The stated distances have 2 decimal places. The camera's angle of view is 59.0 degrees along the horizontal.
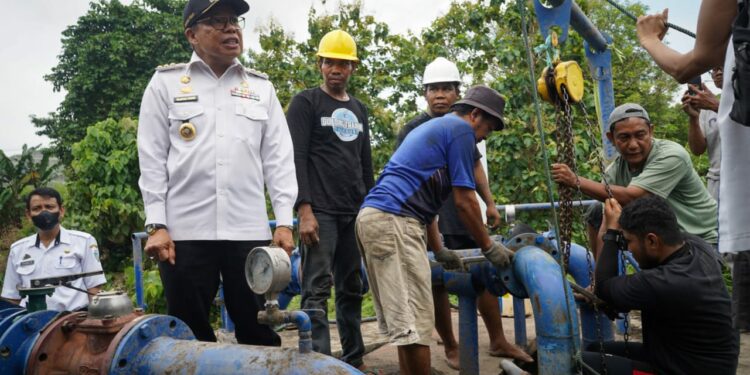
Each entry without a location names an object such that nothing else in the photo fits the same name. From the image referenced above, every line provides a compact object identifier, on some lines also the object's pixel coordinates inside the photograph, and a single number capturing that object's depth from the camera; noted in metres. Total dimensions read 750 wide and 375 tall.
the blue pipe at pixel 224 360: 1.68
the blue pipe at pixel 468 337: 3.87
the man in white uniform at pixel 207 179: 2.74
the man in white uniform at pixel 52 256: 4.31
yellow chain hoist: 2.85
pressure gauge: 1.84
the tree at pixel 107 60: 24.19
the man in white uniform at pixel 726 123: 1.57
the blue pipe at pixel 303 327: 1.73
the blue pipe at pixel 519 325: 4.67
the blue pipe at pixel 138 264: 4.63
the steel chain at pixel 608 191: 2.93
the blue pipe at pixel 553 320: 3.05
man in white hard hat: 4.27
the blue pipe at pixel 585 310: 3.90
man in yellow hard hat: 3.73
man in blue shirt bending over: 3.24
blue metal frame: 4.94
